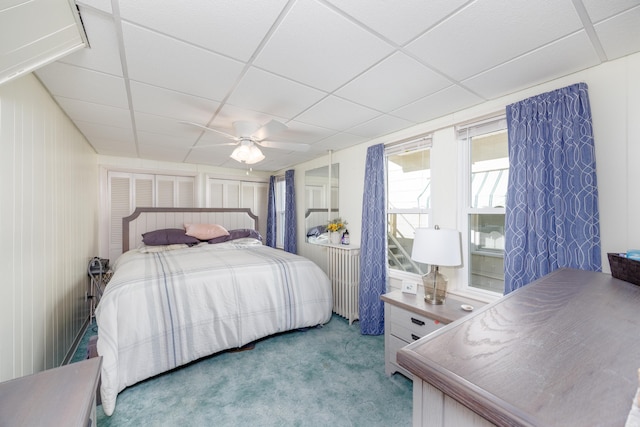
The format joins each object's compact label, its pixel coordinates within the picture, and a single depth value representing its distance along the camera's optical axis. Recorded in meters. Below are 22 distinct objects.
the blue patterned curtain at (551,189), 1.55
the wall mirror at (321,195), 3.69
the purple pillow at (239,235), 4.31
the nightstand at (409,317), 1.83
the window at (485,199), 2.12
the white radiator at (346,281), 3.12
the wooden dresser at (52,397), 0.78
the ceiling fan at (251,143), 2.42
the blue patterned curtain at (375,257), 2.83
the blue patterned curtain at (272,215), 5.14
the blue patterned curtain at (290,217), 4.52
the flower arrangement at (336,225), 3.47
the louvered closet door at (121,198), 4.03
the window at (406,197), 2.67
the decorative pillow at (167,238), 3.90
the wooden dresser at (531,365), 0.44
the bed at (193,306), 1.93
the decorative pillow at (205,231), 4.21
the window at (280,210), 5.16
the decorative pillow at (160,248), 3.65
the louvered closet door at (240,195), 4.88
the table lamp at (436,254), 1.85
